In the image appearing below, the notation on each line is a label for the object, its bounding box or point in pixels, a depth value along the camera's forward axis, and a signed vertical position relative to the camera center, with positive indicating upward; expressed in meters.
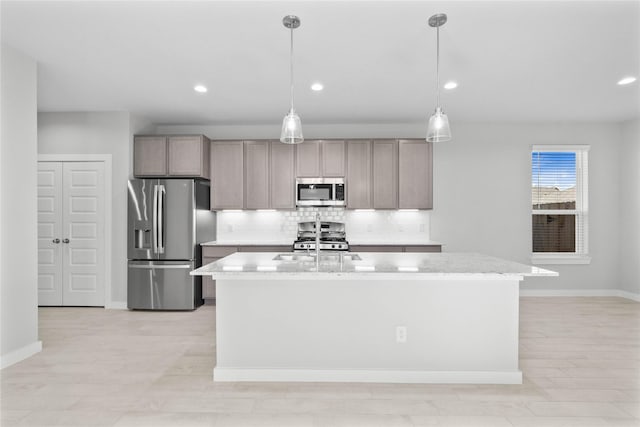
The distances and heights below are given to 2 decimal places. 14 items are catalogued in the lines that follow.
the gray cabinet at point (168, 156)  4.95 +0.74
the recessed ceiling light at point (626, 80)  3.68 +1.33
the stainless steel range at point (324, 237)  4.91 -0.39
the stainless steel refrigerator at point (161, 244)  4.70 -0.44
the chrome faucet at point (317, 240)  2.77 -0.24
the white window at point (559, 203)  5.48 +0.10
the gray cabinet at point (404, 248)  4.84 -0.51
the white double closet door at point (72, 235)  4.87 -0.34
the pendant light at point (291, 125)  2.61 +0.61
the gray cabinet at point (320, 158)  5.16 +0.74
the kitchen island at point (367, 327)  2.64 -0.87
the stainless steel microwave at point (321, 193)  5.11 +0.24
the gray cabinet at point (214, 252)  4.94 -0.58
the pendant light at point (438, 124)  2.57 +0.62
